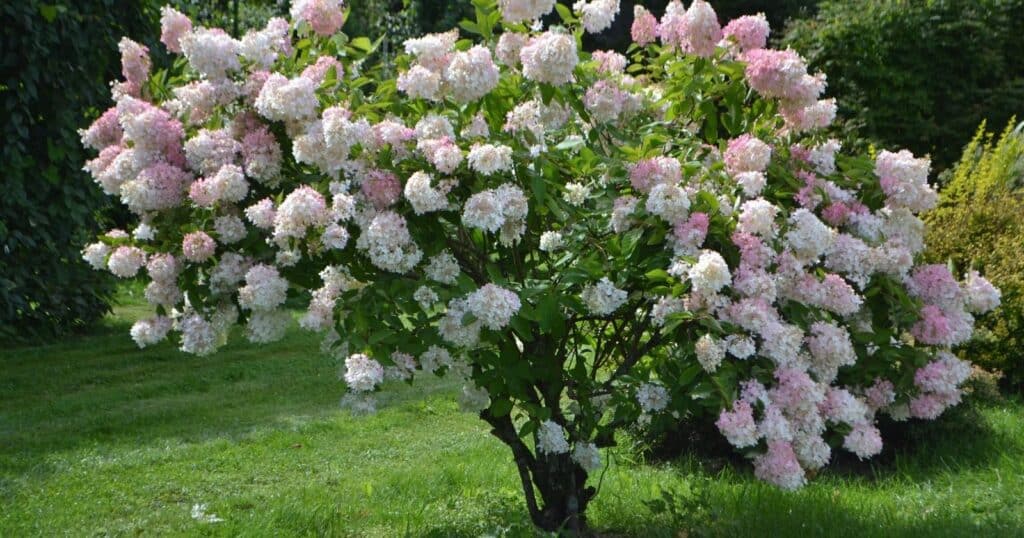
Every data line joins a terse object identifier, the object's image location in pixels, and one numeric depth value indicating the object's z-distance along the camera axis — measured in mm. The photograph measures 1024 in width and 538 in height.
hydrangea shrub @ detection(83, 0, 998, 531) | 3092
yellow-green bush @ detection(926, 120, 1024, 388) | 5922
